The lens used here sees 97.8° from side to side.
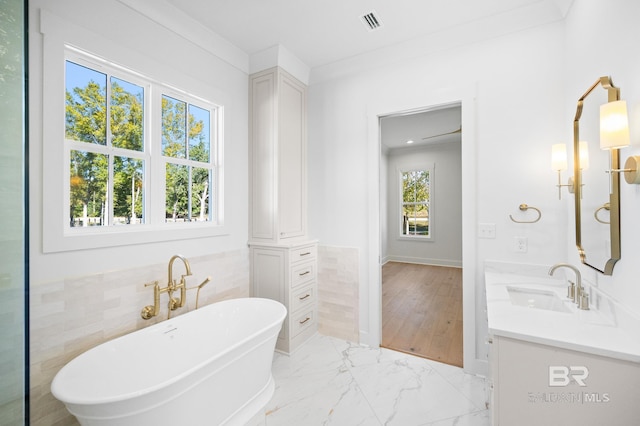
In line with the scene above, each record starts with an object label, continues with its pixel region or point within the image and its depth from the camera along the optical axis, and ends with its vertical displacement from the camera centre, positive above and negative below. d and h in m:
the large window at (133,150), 1.71 +0.47
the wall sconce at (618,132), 1.12 +0.33
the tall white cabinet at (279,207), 2.61 +0.07
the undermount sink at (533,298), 1.73 -0.54
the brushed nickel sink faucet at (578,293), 1.44 -0.45
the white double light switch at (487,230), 2.17 -0.14
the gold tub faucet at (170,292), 1.91 -0.55
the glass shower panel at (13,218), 0.92 -0.01
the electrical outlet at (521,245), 2.07 -0.25
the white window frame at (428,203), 6.21 +0.17
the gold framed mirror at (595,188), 1.29 +0.12
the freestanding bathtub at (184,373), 1.22 -0.86
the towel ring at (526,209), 2.01 +0.01
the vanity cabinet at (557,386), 1.00 -0.67
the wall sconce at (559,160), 1.82 +0.34
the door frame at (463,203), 2.23 +0.08
